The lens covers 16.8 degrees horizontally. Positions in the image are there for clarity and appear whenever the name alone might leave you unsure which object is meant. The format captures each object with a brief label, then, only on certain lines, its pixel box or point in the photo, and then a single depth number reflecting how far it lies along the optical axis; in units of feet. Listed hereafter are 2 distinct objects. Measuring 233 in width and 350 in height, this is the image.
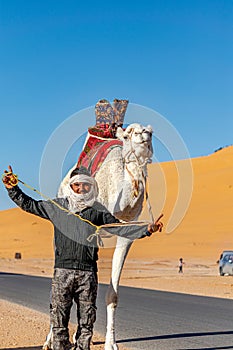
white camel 33.35
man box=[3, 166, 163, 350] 24.63
